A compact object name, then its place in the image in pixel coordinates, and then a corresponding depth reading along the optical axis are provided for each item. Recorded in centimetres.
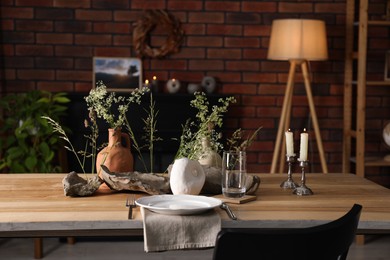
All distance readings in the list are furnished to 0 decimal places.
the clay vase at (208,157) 233
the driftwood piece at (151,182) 209
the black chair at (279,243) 127
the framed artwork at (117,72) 434
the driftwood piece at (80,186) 207
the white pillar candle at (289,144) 226
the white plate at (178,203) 177
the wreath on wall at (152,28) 430
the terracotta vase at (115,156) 224
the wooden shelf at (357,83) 412
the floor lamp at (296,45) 400
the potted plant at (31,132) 390
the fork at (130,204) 180
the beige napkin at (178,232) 170
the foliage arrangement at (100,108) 215
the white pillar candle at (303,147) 220
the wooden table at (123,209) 173
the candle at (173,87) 427
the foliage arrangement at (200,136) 225
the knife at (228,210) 179
